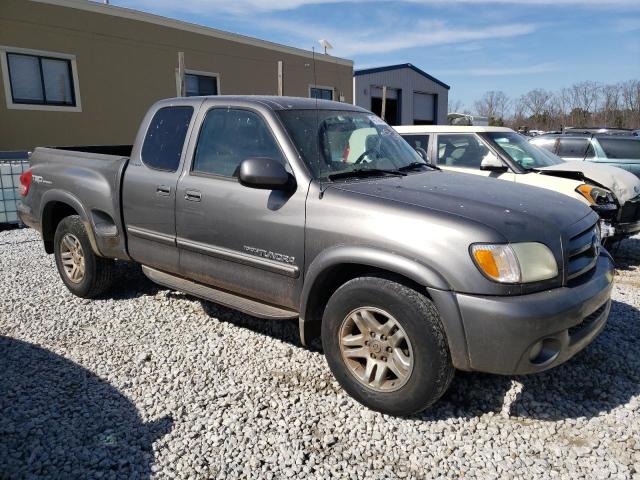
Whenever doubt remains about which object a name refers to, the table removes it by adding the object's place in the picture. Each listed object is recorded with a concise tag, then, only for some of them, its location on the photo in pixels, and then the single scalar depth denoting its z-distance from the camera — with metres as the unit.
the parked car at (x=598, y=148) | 9.96
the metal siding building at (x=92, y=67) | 12.36
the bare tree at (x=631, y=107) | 39.69
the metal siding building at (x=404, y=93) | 24.34
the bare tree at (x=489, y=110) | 61.73
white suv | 6.07
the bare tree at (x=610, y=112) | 41.28
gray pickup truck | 2.68
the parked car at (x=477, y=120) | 33.94
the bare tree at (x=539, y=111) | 50.59
